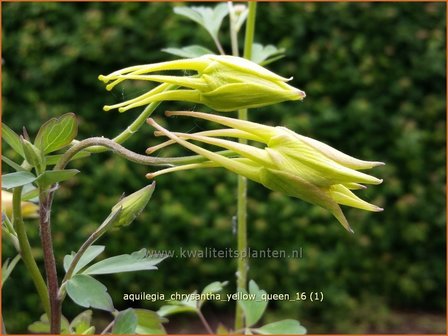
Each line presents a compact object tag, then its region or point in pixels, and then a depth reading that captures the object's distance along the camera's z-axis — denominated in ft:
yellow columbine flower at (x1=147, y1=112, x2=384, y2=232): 0.59
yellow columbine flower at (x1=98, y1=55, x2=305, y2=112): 0.63
